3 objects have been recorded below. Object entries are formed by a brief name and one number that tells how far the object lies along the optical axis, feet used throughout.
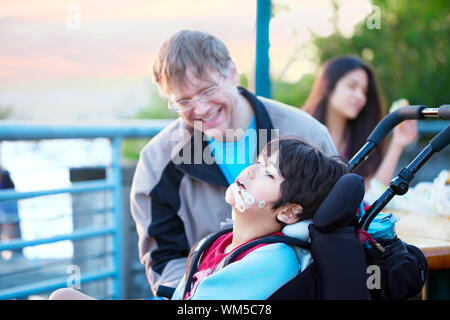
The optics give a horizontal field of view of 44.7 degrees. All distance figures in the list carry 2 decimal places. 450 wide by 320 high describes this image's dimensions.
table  5.75
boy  4.46
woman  10.64
